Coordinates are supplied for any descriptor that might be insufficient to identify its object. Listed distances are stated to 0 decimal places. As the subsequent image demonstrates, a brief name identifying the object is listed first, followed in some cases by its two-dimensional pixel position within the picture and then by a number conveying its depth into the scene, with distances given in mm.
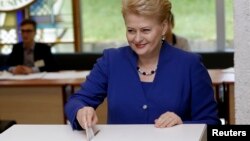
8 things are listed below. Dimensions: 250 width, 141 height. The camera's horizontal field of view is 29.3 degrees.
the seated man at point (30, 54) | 5520
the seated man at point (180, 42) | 5218
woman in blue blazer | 1753
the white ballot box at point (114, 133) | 1336
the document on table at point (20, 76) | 5047
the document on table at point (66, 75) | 4991
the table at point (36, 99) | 4688
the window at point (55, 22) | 6699
